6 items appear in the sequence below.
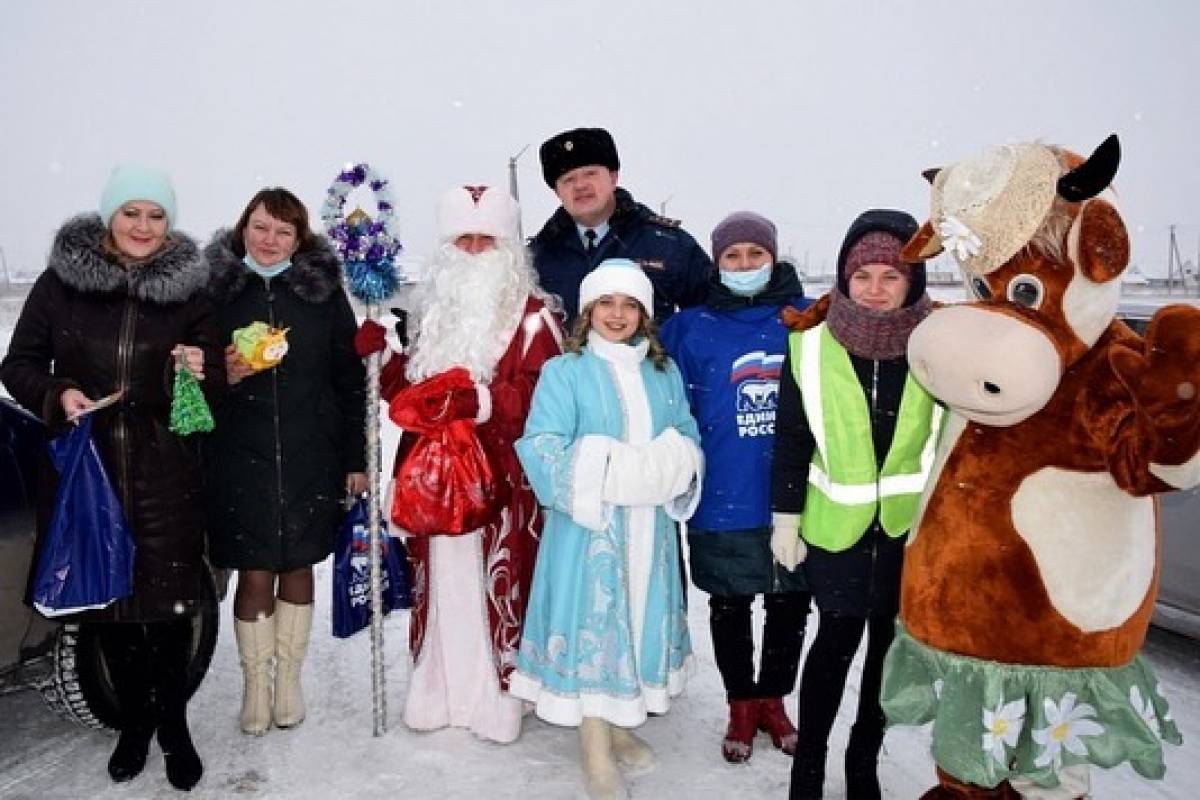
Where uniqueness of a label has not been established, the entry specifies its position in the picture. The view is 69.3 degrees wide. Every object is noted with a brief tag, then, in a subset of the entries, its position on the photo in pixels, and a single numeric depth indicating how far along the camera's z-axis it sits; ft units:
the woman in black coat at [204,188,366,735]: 11.35
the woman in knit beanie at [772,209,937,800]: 8.95
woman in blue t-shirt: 10.85
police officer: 12.83
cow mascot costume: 6.68
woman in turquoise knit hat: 10.05
